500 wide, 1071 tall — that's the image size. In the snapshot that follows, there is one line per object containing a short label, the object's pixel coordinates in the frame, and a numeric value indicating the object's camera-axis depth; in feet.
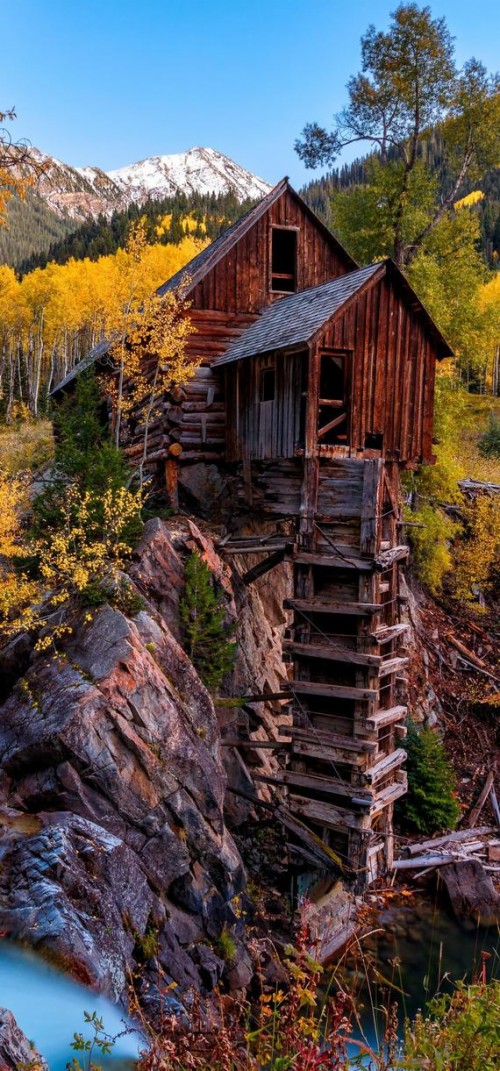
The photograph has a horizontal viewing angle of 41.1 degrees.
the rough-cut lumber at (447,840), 58.08
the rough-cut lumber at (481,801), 63.47
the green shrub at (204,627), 47.37
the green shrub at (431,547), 77.92
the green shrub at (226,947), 37.58
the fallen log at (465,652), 77.71
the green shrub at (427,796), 60.49
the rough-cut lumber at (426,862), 55.31
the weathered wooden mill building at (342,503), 46.26
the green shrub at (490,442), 133.06
